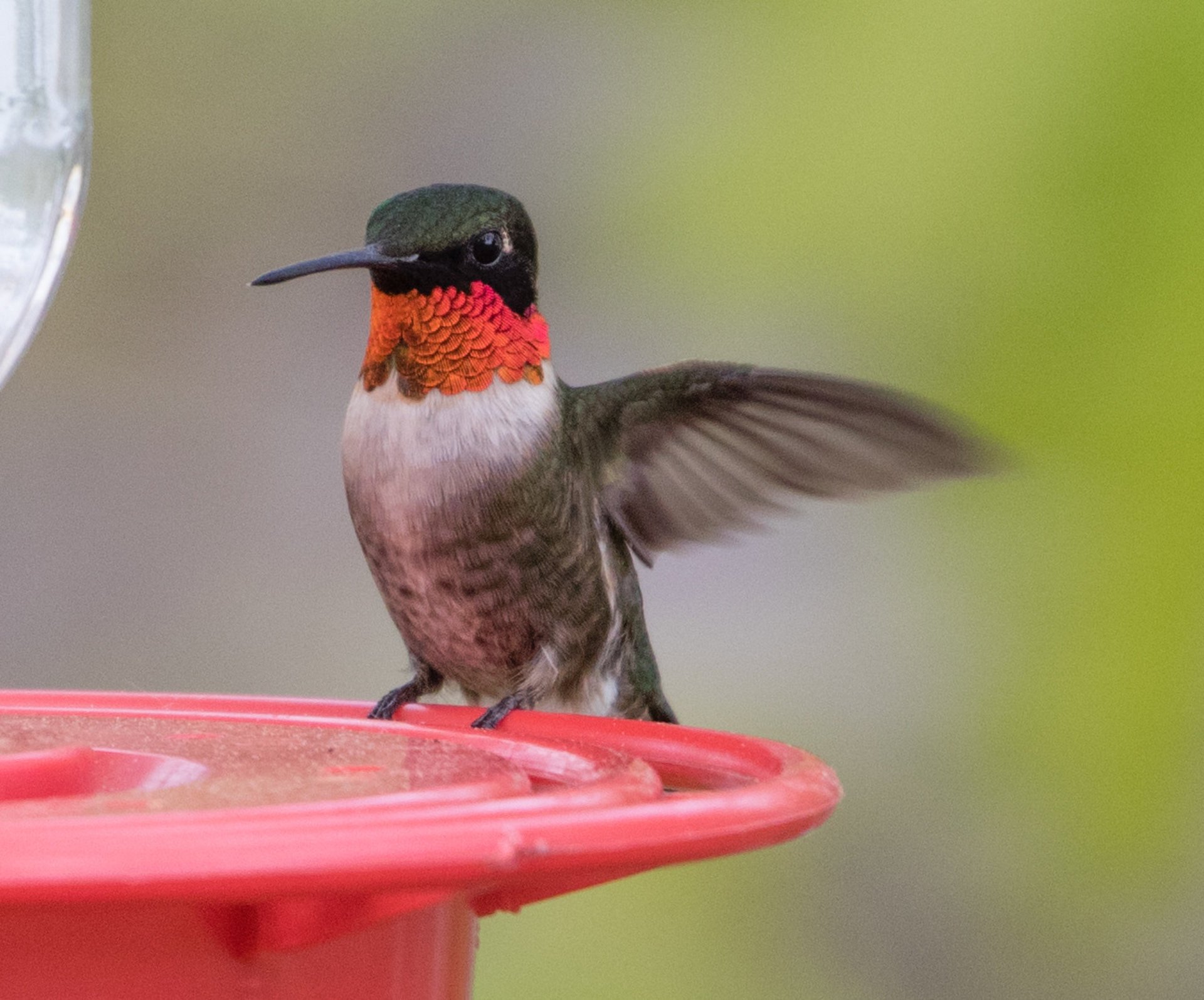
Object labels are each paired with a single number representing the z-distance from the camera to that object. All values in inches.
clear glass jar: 93.9
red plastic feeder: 61.2
